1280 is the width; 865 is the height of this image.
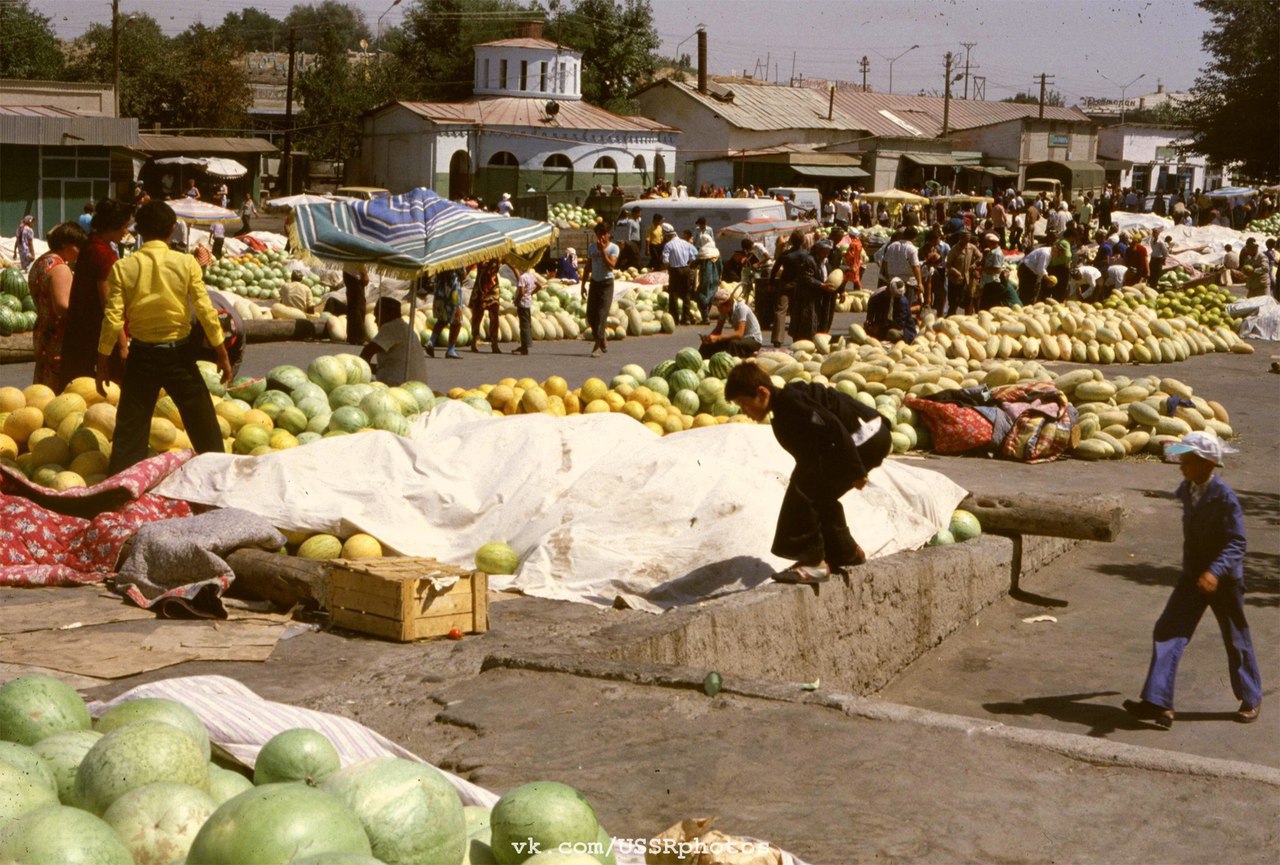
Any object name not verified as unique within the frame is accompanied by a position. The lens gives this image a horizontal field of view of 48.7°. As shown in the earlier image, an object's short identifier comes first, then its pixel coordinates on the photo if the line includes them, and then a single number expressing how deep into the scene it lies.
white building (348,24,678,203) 48.59
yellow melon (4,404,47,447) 8.16
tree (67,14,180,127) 57.59
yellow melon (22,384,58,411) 8.42
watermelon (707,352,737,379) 13.02
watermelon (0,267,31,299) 17.40
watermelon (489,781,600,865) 2.90
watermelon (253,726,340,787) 3.12
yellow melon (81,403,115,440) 8.06
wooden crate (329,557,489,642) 6.01
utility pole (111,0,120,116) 40.18
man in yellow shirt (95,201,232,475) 7.39
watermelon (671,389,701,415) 12.30
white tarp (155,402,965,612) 7.21
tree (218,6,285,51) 134.62
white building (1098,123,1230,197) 72.62
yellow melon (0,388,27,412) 8.42
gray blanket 6.38
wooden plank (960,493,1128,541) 8.55
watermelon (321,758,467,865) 2.73
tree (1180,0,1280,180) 52.38
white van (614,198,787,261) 31.95
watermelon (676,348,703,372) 13.36
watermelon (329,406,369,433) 8.81
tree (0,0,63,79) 58.94
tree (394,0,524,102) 67.19
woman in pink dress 8.97
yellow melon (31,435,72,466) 7.92
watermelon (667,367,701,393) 12.59
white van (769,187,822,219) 39.81
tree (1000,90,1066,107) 132.76
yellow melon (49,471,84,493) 7.51
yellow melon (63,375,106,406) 8.49
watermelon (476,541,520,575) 7.27
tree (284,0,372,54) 129.62
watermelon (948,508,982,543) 8.80
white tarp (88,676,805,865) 3.67
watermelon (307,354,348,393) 9.55
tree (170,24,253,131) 57.56
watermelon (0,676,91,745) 3.33
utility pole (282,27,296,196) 46.14
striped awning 11.83
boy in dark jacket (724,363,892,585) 6.87
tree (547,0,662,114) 68.00
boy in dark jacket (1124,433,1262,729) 6.62
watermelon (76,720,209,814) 2.84
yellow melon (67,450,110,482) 7.81
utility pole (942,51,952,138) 68.00
